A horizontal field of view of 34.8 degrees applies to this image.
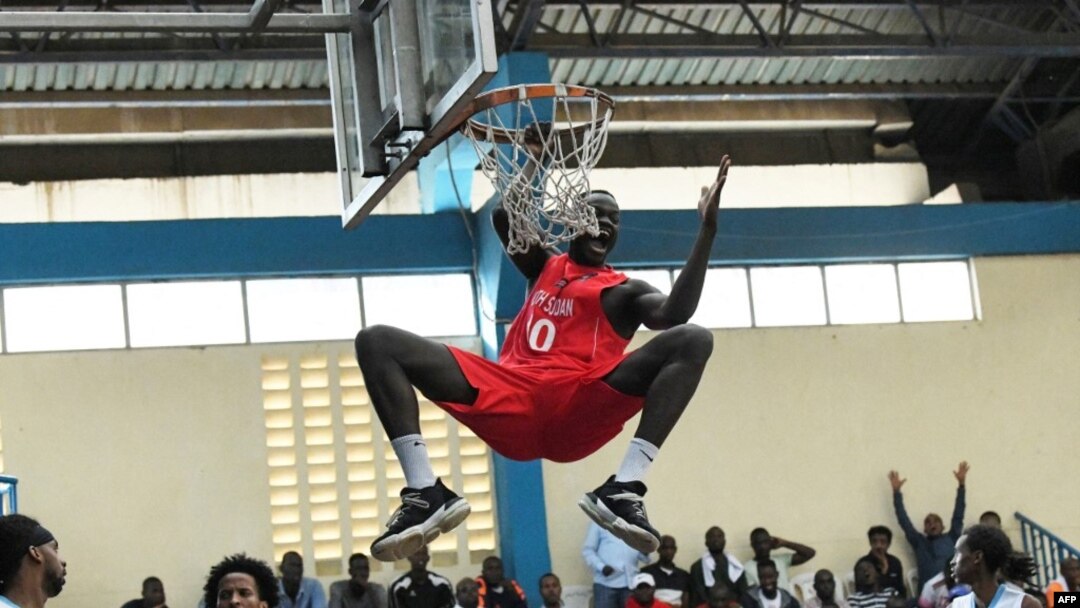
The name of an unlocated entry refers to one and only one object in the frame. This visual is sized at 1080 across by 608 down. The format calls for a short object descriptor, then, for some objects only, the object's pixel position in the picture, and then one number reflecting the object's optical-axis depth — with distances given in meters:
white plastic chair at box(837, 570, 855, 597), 15.46
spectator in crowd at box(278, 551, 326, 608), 13.70
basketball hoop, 7.02
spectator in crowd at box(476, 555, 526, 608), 13.83
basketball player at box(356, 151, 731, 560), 6.43
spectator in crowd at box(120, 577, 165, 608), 13.35
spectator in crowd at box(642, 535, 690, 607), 14.16
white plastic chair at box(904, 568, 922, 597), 15.41
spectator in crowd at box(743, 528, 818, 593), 14.93
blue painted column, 14.65
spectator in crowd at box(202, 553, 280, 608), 5.50
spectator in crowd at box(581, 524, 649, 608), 14.41
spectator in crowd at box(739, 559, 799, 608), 14.18
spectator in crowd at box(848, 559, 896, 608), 14.45
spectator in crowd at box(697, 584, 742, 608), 13.73
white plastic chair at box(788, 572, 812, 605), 15.13
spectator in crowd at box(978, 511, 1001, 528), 15.35
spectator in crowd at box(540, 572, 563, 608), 14.00
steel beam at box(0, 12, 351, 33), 6.56
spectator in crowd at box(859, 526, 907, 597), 14.91
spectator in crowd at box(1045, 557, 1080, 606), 14.18
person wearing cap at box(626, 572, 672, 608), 13.60
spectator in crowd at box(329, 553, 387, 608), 13.86
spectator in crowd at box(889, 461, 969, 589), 15.23
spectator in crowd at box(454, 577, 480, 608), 13.55
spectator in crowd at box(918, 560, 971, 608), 13.98
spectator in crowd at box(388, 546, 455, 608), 13.05
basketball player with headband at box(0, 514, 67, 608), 4.98
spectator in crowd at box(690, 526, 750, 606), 14.33
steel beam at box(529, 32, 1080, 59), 14.96
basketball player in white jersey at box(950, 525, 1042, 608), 6.97
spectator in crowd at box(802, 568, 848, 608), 14.29
